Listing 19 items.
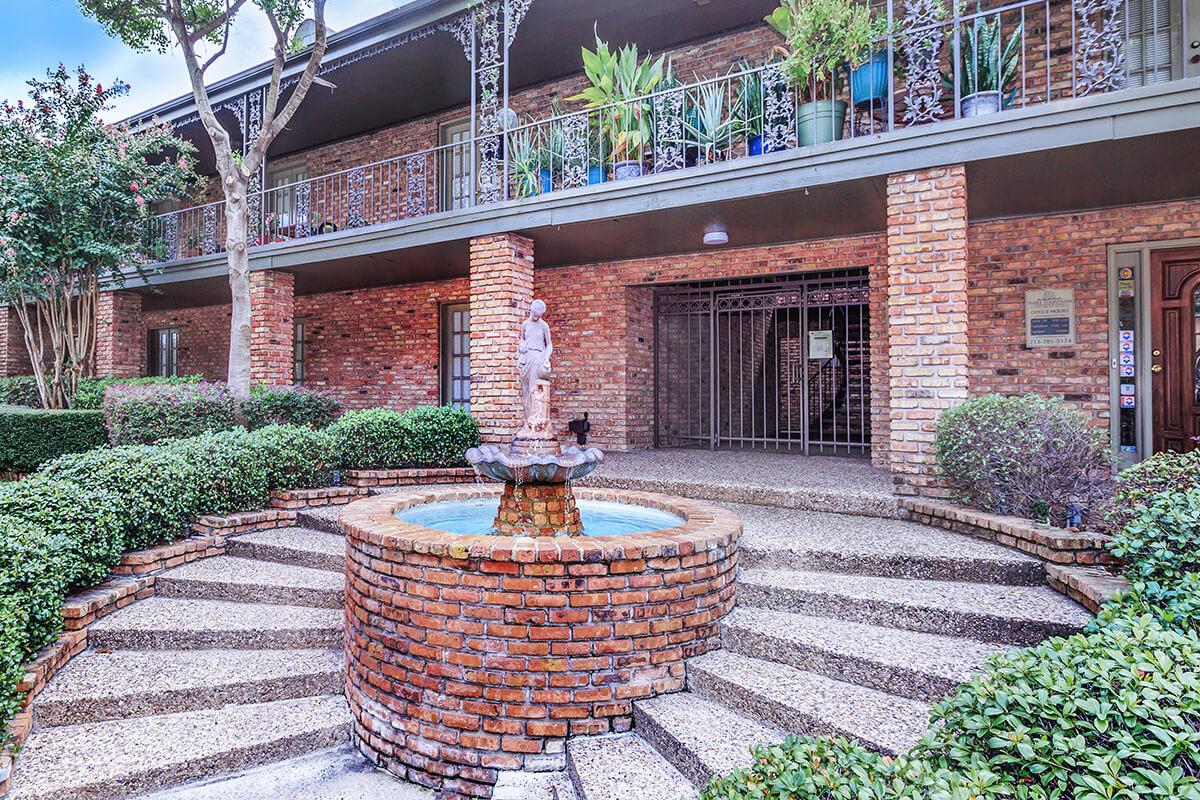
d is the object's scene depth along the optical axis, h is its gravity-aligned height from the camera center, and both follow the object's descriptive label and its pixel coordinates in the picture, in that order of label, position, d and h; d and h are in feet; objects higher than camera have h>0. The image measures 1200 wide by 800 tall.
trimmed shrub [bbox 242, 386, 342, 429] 26.68 -0.13
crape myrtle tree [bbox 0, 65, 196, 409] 30.76 +10.20
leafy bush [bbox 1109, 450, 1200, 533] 10.91 -1.48
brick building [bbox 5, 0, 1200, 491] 17.26 +6.39
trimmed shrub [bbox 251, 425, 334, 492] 18.81 -1.58
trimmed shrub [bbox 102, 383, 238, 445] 24.41 -0.29
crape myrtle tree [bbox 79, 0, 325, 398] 25.81 +14.63
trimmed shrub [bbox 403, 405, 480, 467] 22.85 -1.21
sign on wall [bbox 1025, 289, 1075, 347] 21.42 +2.76
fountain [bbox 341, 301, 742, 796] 9.13 -3.54
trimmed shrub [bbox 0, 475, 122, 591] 12.94 -2.36
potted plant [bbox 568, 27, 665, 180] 22.79 +10.92
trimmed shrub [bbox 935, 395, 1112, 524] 13.34 -1.30
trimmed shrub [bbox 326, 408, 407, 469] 21.26 -1.22
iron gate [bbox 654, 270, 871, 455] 28.22 +1.98
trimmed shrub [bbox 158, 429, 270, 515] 16.78 -1.84
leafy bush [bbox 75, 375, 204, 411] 31.27 +1.01
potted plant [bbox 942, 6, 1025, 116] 17.31 +9.28
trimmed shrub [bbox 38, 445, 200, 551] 14.82 -1.93
